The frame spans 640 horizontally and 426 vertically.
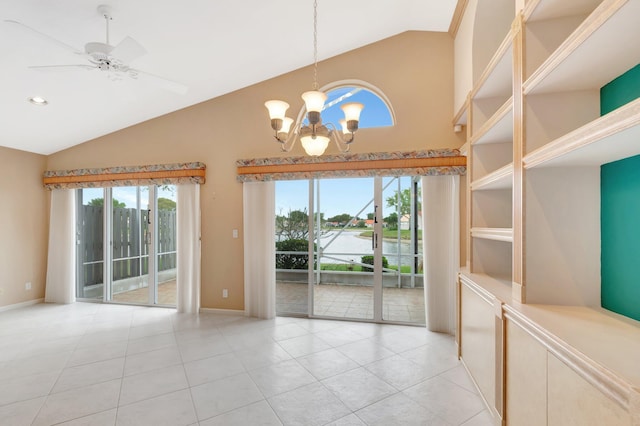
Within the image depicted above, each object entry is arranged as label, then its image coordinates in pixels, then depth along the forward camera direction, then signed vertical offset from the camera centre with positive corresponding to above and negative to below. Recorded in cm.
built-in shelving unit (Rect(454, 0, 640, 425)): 114 -14
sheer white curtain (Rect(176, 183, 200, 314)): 438 -43
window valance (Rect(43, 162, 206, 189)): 436 +58
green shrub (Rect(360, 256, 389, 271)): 416 -71
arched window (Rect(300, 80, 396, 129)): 396 +159
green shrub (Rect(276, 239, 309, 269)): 440 -67
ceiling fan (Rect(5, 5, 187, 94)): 213 +120
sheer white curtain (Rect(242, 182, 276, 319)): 416 -50
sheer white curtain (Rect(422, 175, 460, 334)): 363 -43
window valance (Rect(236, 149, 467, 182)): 358 +60
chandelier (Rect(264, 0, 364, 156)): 214 +68
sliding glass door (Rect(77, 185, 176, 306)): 513 -52
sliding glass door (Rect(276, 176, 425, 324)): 407 -51
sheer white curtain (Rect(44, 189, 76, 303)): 495 -51
